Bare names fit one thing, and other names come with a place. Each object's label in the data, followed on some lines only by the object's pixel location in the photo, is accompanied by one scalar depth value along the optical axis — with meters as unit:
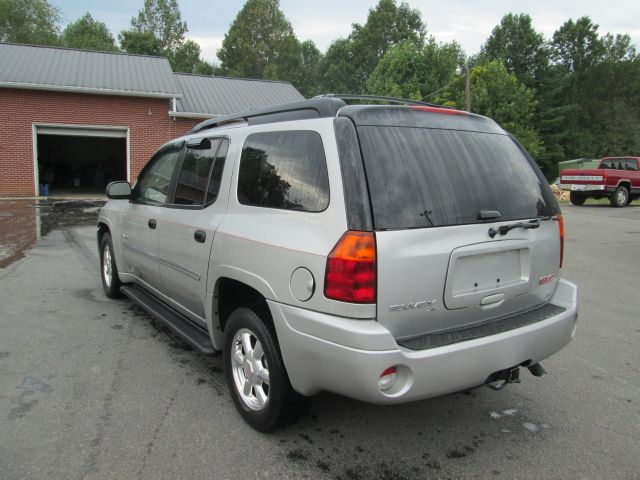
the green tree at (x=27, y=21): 48.06
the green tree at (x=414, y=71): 41.94
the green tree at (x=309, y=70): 63.37
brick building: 17.94
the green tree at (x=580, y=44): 58.12
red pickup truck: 20.06
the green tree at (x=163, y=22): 57.69
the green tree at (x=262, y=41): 56.69
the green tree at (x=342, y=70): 64.38
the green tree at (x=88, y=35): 54.38
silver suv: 2.35
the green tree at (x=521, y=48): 53.09
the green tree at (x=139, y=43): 54.06
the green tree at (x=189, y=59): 57.69
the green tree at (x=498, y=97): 41.97
